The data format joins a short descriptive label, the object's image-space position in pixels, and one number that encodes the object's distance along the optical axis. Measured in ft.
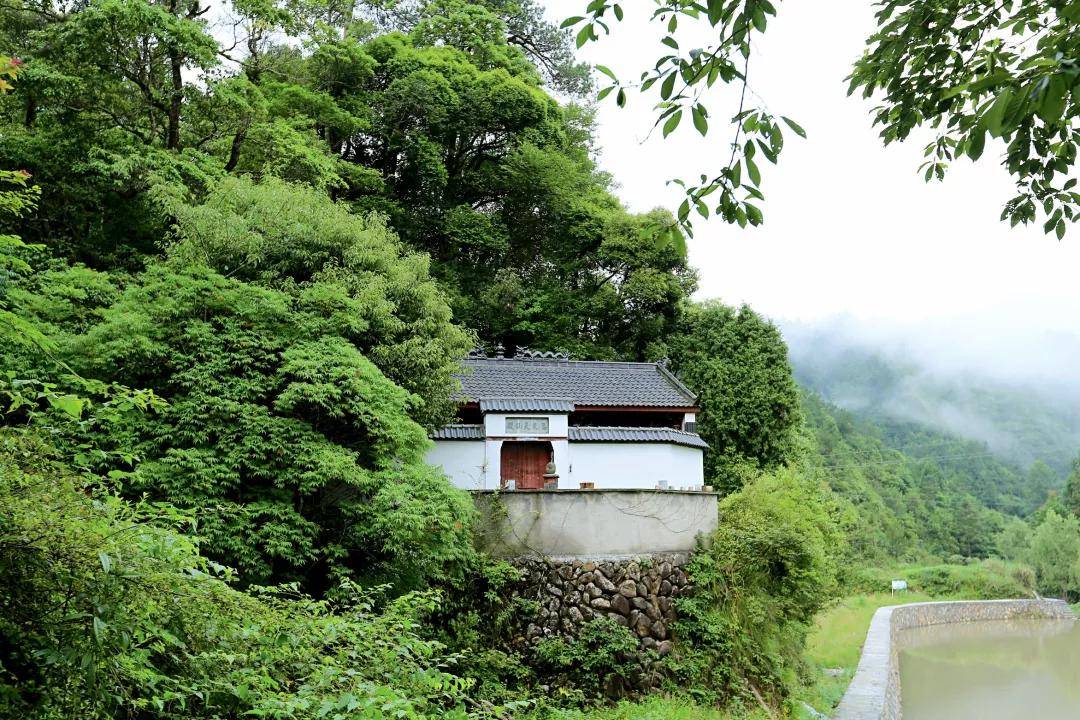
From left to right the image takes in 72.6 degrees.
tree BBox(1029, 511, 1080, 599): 107.76
